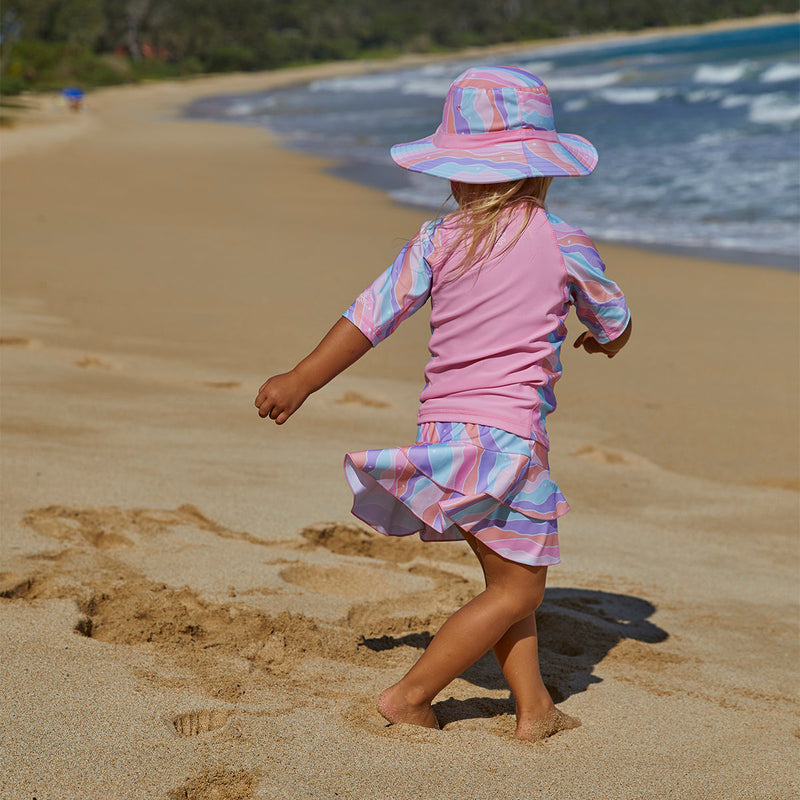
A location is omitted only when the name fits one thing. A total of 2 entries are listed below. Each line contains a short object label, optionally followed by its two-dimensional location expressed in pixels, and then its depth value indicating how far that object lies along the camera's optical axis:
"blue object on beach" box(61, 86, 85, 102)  32.56
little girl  2.24
